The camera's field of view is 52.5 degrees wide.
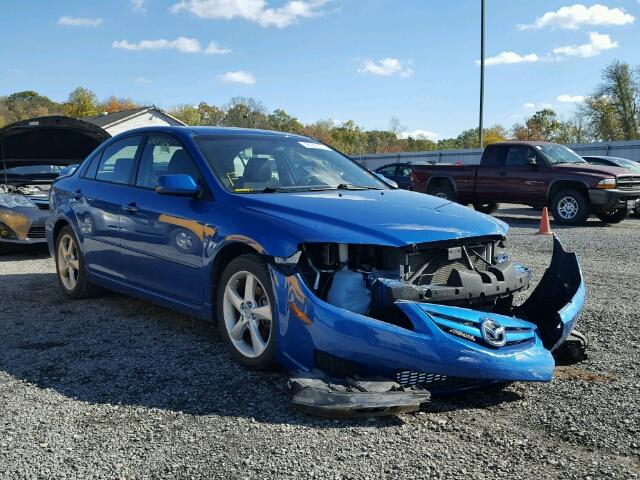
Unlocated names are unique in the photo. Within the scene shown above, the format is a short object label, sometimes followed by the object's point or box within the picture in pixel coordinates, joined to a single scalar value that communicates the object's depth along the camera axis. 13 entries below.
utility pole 29.48
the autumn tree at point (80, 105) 68.88
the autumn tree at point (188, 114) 70.14
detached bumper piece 3.17
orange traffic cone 12.14
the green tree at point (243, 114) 59.44
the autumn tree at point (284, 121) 78.25
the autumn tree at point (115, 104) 78.58
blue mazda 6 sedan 3.44
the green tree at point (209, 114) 68.93
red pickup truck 13.89
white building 41.14
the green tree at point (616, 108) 51.59
